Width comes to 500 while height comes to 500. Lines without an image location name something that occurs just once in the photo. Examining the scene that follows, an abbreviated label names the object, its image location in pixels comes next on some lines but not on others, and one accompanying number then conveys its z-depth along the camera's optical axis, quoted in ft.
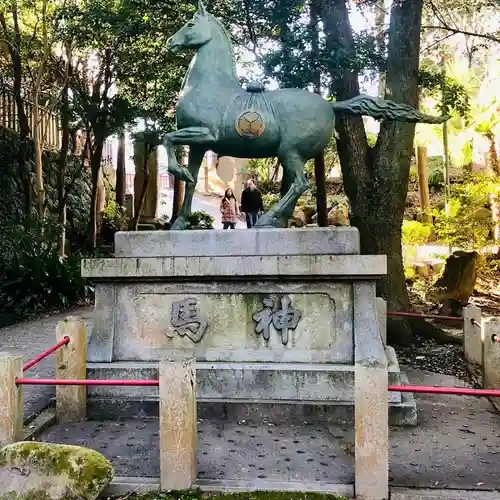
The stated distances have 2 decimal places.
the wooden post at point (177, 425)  12.26
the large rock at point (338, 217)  69.97
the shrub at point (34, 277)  39.22
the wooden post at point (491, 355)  18.84
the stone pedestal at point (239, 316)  16.84
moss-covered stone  11.30
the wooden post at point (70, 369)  16.72
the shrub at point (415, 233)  53.47
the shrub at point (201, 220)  72.13
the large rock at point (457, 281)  38.78
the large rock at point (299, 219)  71.39
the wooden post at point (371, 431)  11.83
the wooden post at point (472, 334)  22.76
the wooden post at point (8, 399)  12.82
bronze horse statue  18.53
